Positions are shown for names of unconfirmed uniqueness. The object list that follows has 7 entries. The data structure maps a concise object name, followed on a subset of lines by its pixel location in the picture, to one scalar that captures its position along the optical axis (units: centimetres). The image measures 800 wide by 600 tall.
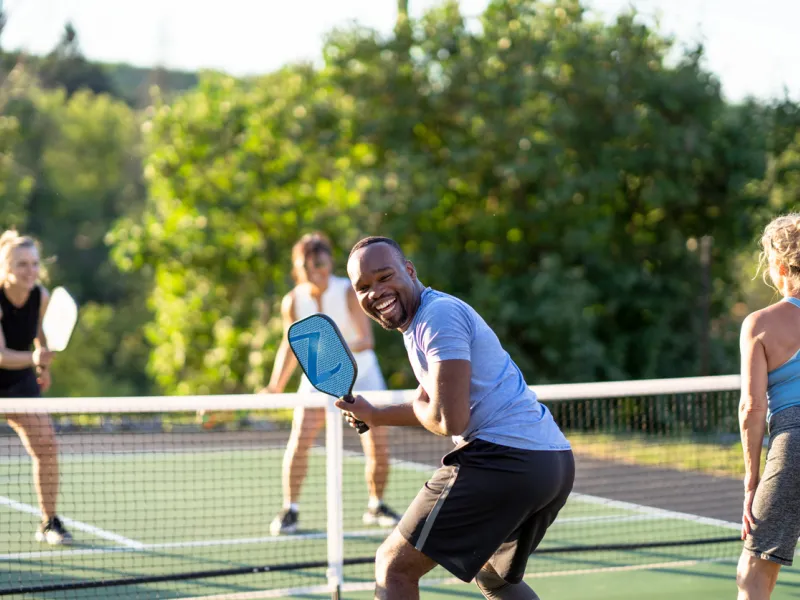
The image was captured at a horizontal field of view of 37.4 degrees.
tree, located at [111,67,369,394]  1738
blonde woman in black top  737
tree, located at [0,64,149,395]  3075
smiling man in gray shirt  398
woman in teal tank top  442
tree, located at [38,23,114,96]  5412
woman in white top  798
